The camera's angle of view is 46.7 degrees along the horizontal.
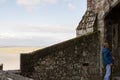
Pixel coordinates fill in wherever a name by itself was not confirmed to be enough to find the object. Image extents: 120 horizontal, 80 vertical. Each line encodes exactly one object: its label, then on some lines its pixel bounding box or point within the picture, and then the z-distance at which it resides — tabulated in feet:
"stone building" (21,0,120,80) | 15.41
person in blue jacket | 13.79
